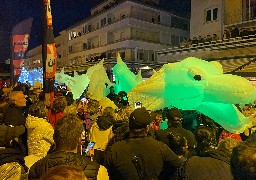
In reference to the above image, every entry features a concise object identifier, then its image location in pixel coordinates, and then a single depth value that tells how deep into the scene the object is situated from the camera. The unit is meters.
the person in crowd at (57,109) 5.38
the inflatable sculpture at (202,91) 5.23
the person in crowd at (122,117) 4.99
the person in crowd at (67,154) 2.68
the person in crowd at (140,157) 3.43
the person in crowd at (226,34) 23.09
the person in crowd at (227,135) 5.36
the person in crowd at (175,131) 4.25
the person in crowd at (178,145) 3.77
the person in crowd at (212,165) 2.89
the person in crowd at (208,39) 21.99
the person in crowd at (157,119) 6.07
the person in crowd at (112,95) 9.75
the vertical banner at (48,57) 8.52
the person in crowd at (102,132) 4.88
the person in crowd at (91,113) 6.74
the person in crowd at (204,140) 3.27
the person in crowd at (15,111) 5.07
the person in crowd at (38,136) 4.02
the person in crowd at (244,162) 2.00
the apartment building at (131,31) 40.00
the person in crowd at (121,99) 8.74
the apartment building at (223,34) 17.15
